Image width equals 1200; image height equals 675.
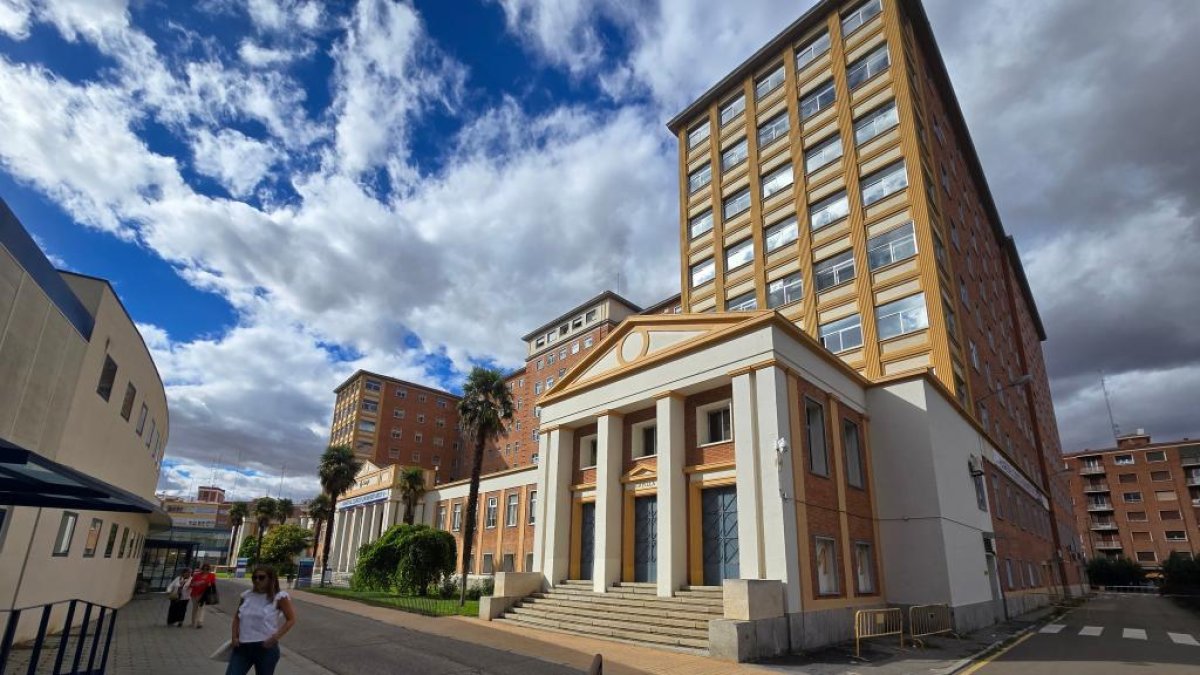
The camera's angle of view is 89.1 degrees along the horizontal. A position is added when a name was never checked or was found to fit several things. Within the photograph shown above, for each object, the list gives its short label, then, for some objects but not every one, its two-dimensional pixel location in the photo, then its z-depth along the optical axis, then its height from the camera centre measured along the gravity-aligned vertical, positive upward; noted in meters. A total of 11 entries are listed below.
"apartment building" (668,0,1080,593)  25.88 +16.15
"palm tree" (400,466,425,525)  45.94 +3.33
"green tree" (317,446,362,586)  53.19 +5.11
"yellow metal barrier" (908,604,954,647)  16.70 -1.92
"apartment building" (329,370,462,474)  77.56 +14.03
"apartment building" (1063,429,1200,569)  73.31 +6.69
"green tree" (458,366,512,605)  34.84 +7.17
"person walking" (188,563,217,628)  16.06 -1.40
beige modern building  8.51 +2.08
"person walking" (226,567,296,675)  6.54 -1.06
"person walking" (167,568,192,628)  16.55 -2.00
